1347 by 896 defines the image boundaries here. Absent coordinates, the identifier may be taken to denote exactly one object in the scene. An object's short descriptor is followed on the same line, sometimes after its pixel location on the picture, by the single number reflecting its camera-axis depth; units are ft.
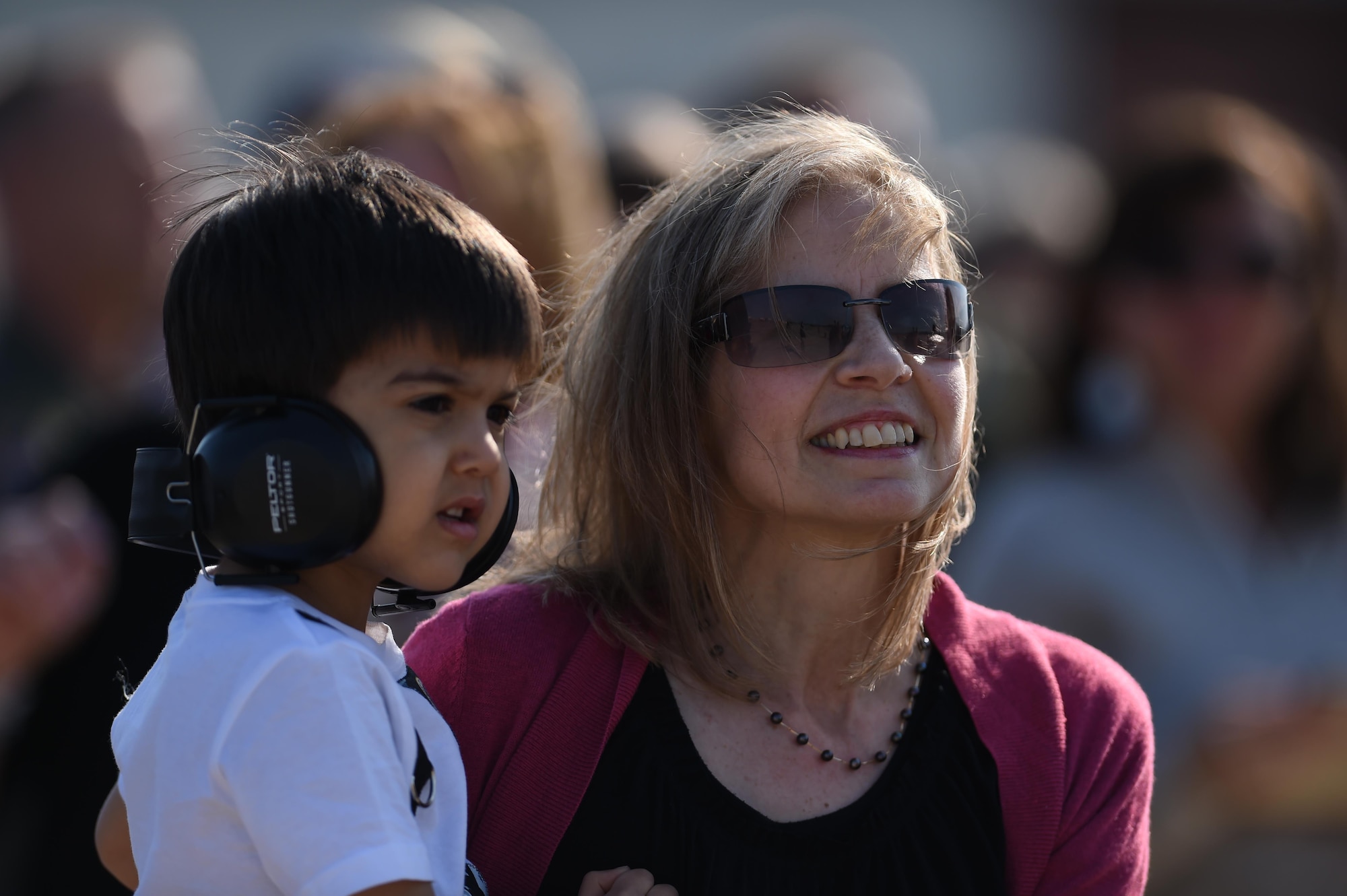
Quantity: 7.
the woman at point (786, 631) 13.66
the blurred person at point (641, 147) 28.22
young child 9.70
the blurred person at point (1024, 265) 29.30
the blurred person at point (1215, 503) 24.32
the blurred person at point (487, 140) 21.68
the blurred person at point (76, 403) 18.47
